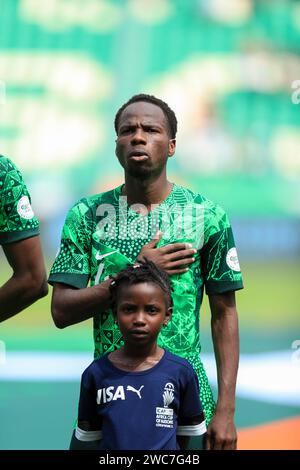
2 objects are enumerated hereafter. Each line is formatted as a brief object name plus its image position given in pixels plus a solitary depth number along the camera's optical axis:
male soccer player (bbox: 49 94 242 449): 5.17
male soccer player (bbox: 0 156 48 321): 5.14
